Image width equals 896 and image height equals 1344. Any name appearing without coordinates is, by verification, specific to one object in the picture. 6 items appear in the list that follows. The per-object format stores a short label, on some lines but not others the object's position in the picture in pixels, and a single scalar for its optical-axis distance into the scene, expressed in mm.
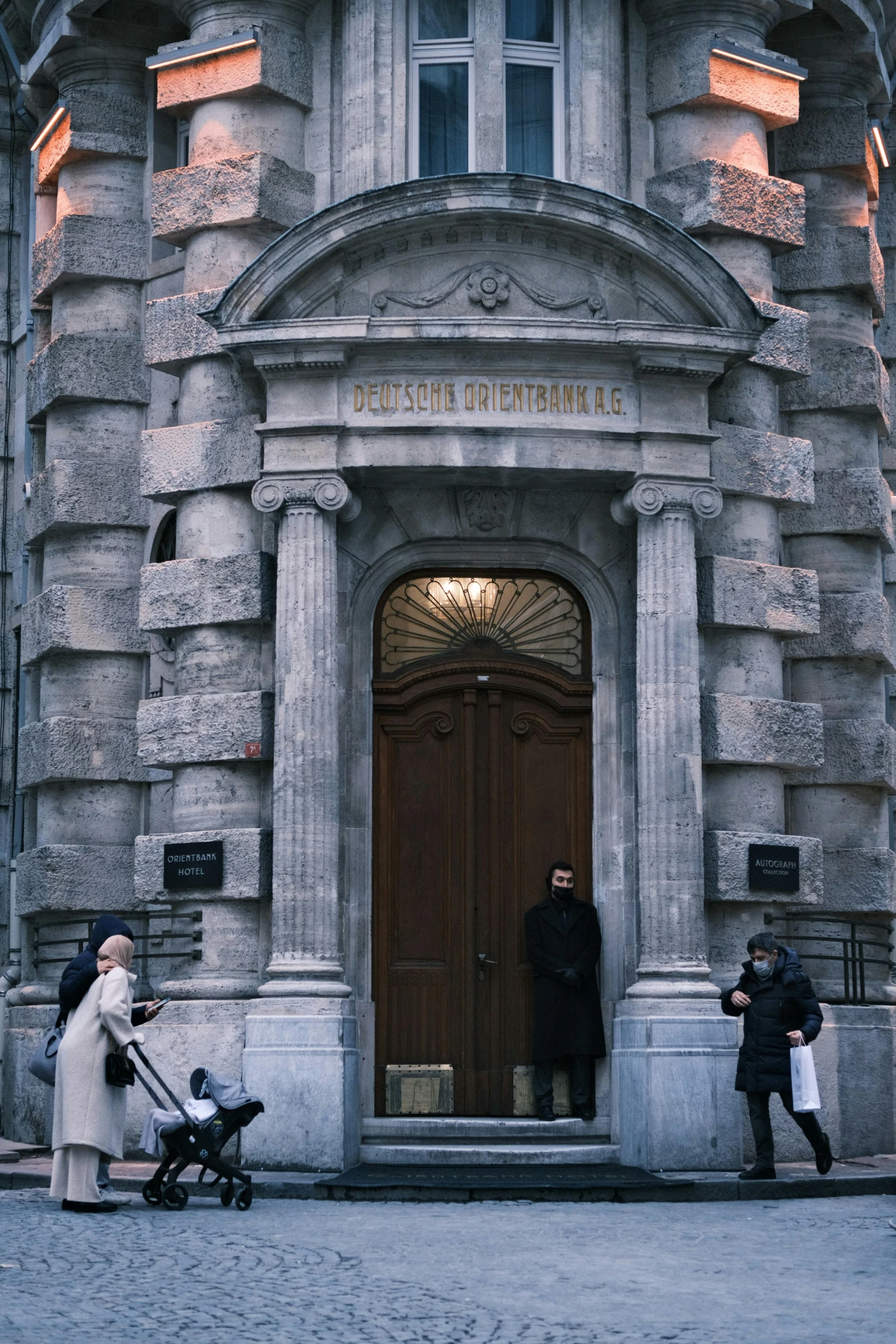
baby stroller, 12281
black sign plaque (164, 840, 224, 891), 15727
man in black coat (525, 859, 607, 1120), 15727
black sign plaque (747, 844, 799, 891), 16016
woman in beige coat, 12102
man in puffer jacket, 14047
